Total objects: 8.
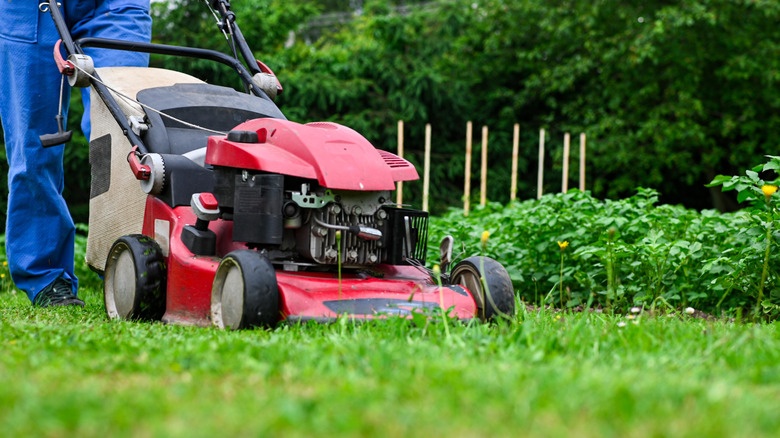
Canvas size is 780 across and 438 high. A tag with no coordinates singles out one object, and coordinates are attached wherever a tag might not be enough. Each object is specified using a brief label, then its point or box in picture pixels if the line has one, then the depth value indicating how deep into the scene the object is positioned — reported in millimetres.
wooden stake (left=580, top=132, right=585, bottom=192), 19062
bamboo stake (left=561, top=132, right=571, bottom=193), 17600
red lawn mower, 5766
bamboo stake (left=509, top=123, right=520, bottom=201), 18473
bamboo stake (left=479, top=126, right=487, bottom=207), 17953
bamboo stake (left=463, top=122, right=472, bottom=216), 17681
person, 8453
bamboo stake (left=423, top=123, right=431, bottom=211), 16744
